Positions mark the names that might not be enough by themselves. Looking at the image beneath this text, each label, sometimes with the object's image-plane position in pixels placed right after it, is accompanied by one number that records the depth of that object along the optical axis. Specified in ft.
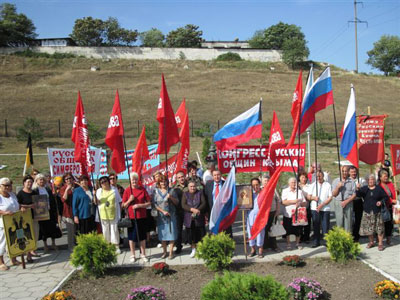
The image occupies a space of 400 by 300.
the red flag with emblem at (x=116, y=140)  28.09
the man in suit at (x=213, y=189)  27.92
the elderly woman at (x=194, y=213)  26.68
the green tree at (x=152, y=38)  381.81
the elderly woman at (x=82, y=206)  27.91
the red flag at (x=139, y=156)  34.45
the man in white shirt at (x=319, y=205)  28.60
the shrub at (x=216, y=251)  23.62
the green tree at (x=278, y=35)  331.98
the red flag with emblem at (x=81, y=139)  29.32
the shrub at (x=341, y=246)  24.58
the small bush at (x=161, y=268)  23.48
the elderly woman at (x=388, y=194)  28.96
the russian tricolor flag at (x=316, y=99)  29.07
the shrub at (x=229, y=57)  288.71
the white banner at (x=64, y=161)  35.45
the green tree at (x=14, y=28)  291.17
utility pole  230.23
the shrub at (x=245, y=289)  16.62
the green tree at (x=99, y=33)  325.62
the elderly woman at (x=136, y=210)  26.43
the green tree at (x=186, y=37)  347.77
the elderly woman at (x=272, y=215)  27.89
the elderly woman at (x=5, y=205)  25.05
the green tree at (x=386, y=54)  317.83
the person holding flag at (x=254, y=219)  26.81
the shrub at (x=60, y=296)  18.90
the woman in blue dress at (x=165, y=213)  26.53
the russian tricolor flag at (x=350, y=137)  29.04
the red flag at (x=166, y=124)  29.35
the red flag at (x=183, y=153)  34.28
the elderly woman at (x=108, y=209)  27.17
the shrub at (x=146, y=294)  18.85
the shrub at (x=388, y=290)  19.42
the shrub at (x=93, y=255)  23.21
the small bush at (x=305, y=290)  19.34
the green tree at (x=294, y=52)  277.03
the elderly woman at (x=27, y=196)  26.91
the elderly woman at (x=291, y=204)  28.32
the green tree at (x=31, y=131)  106.63
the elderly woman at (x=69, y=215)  29.43
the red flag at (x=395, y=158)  32.32
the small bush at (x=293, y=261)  24.53
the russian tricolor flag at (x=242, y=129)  31.86
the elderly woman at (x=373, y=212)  27.96
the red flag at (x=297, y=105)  29.58
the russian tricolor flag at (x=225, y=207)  25.44
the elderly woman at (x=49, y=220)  28.37
